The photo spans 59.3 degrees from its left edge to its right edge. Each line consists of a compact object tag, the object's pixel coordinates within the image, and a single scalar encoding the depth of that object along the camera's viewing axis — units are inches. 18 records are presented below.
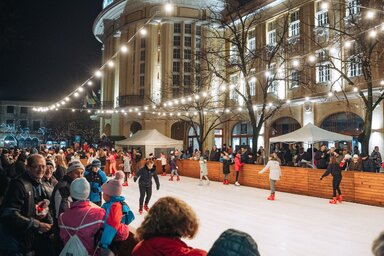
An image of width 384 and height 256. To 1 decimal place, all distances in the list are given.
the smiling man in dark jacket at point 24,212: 128.5
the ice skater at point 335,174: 468.1
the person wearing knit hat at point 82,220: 115.7
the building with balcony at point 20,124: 2802.7
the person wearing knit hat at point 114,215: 117.6
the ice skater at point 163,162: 872.3
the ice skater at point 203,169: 693.3
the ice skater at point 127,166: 767.1
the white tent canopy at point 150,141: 960.9
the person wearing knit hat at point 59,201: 144.3
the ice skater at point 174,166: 780.0
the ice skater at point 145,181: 394.9
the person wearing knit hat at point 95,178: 256.7
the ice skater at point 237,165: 673.0
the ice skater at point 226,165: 685.2
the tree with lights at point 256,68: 832.3
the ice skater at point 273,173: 505.7
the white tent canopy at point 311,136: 634.2
